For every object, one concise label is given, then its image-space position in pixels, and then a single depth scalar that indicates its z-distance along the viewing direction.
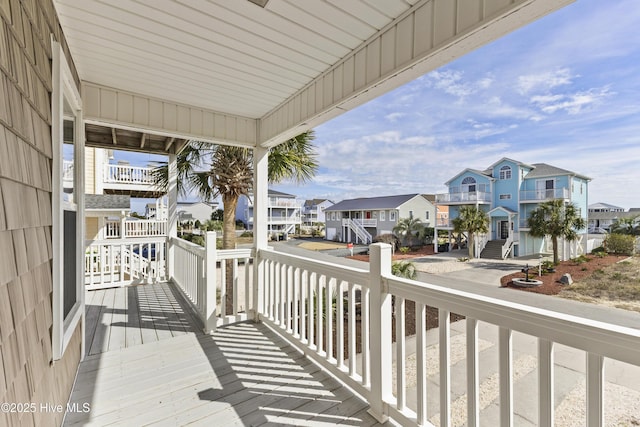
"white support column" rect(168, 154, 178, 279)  5.09
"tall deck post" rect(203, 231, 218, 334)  2.96
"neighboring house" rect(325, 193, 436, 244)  15.79
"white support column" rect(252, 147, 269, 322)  3.26
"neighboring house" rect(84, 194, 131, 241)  6.10
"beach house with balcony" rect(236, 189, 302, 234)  21.79
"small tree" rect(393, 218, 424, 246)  10.72
